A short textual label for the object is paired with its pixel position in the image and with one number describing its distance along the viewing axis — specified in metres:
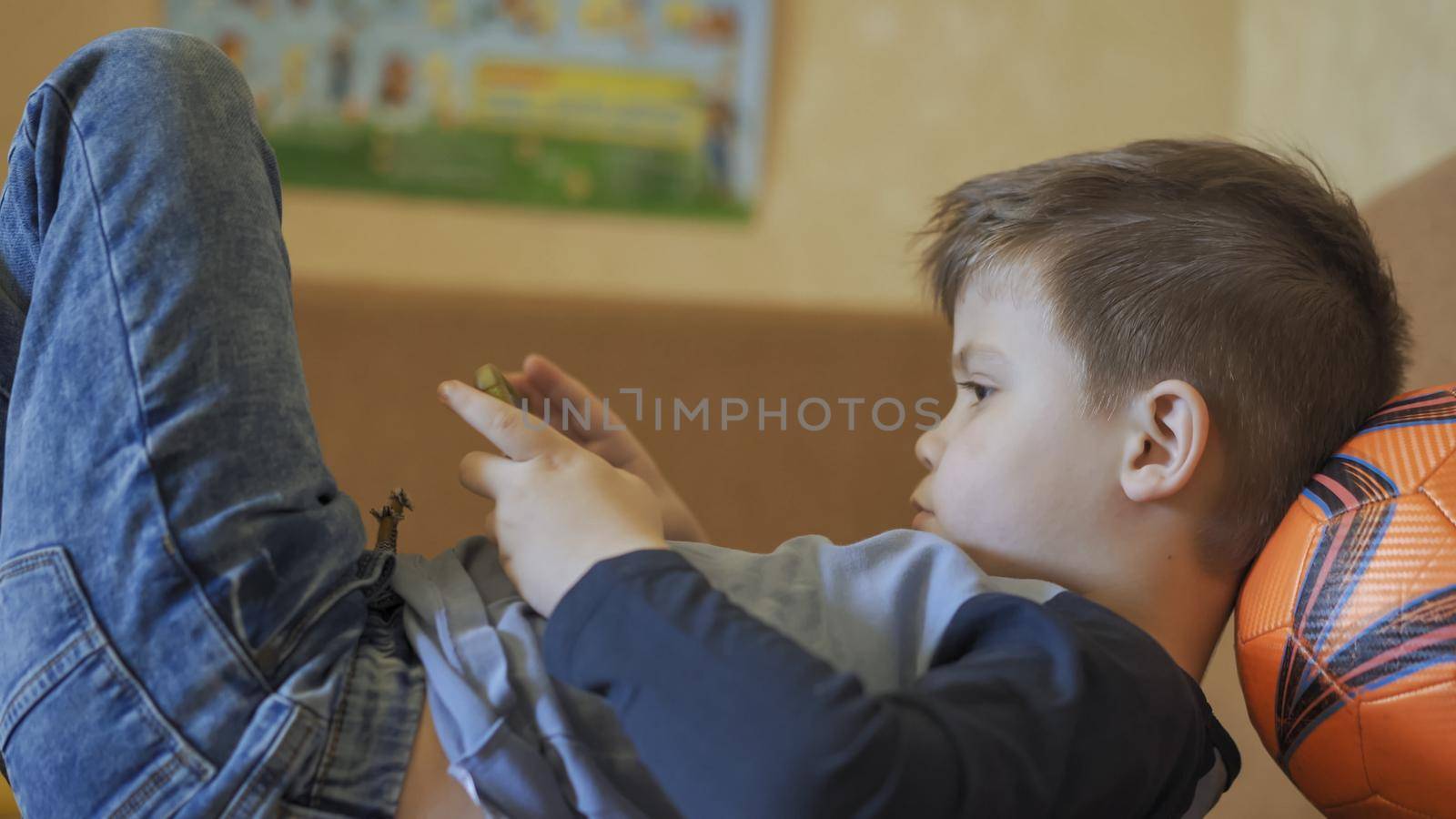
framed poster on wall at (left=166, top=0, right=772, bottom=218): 1.90
